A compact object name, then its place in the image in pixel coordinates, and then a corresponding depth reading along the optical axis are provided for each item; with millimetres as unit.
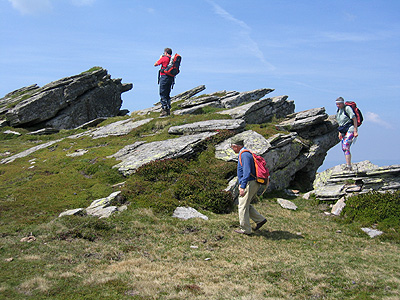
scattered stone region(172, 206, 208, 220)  15969
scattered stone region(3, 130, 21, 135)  44188
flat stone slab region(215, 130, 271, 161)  21864
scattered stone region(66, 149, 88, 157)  25953
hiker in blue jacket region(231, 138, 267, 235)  13703
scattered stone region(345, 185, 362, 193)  19141
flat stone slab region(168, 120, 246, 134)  25484
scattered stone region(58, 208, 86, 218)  15413
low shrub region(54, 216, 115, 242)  13258
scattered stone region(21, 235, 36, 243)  12537
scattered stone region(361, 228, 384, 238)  15221
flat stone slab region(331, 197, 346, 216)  18625
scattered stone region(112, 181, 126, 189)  19173
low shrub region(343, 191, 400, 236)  16158
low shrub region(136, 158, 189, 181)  19516
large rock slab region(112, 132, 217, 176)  21316
